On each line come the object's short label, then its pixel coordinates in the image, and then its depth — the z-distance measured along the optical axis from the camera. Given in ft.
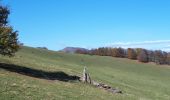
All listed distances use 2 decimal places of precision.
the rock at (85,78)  65.19
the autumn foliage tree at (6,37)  59.11
